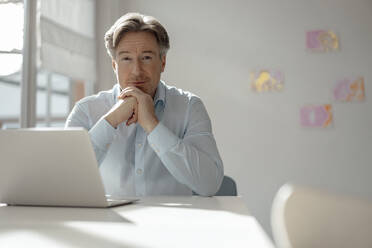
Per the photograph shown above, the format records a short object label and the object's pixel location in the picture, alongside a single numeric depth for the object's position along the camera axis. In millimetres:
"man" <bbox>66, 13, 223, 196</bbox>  1502
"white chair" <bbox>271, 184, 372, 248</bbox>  483
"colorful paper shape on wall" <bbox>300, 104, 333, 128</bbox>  3641
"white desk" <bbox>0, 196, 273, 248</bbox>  655
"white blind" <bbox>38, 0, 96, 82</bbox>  3010
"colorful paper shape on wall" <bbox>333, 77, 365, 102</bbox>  3631
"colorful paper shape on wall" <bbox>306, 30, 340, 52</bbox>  3672
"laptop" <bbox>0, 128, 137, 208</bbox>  1015
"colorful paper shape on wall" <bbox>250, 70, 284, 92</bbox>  3703
